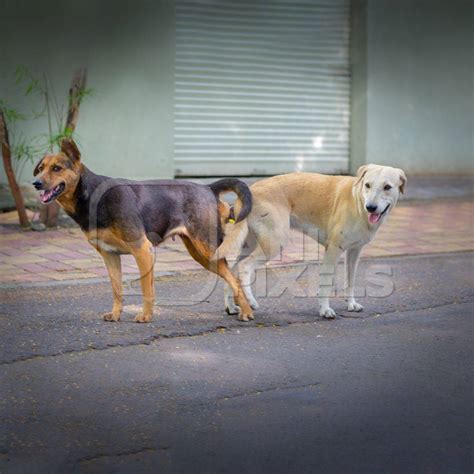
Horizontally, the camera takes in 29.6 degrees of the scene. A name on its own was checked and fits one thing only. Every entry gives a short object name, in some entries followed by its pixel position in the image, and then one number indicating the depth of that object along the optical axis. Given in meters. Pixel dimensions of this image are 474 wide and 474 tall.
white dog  5.85
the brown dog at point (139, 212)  5.46
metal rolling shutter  12.01
